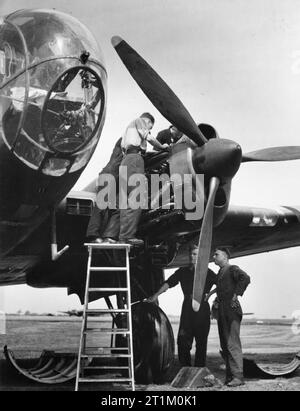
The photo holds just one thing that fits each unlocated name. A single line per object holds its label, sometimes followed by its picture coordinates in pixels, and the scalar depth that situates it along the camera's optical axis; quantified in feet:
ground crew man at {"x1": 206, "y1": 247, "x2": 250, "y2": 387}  24.57
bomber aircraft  20.15
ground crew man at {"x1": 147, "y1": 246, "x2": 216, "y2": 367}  27.81
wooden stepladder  20.16
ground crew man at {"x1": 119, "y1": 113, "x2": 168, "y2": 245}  23.11
